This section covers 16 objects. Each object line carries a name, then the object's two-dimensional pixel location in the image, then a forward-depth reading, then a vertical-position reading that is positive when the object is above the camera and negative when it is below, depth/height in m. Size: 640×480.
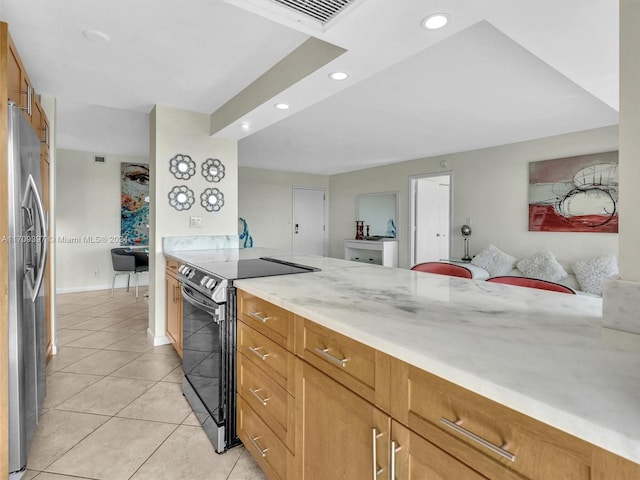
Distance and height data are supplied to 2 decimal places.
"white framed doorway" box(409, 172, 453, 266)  6.06 +0.31
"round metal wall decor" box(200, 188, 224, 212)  3.32 +0.34
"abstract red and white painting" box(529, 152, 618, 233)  3.83 +0.50
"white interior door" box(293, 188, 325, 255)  7.56 +0.31
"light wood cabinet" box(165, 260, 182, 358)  2.64 -0.60
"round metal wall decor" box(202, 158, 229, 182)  3.32 +0.64
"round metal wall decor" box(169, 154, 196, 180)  3.13 +0.63
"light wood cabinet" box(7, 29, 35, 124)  1.53 +0.78
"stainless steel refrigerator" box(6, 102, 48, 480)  1.41 -0.23
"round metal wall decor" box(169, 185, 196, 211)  3.14 +0.34
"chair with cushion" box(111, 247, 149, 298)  5.00 -0.43
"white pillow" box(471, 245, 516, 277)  4.51 -0.37
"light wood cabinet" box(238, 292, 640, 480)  0.59 -0.45
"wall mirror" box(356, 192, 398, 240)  6.56 +0.44
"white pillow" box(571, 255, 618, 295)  3.64 -0.41
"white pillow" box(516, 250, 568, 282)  4.02 -0.41
